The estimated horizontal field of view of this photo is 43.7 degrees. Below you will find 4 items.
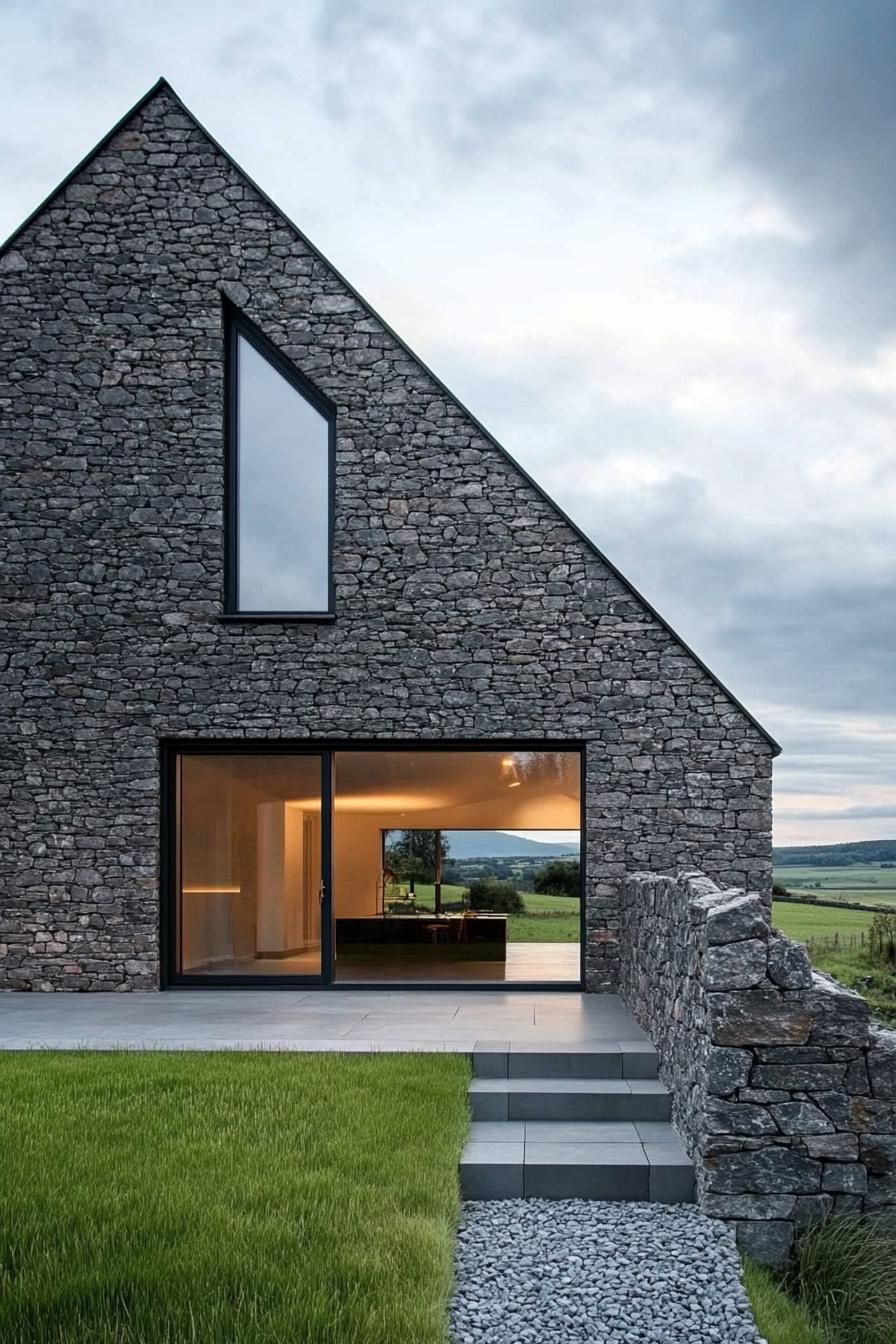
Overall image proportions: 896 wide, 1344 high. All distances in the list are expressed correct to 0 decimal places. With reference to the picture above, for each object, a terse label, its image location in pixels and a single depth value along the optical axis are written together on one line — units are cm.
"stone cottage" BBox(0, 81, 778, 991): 1138
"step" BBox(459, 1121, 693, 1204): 605
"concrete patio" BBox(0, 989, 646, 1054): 822
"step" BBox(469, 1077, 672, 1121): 709
